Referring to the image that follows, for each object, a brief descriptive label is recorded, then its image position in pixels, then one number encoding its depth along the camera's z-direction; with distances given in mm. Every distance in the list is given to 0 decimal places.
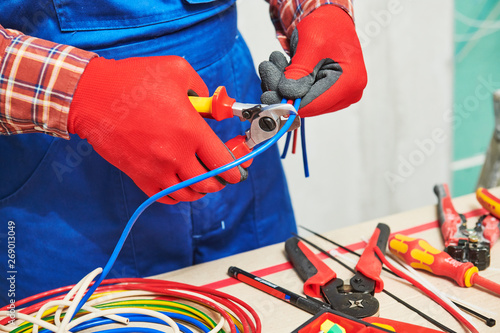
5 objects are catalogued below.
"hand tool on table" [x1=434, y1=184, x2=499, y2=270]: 654
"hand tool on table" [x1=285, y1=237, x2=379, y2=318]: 581
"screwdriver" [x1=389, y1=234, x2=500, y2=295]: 616
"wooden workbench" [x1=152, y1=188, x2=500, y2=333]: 589
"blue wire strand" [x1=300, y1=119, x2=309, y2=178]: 760
